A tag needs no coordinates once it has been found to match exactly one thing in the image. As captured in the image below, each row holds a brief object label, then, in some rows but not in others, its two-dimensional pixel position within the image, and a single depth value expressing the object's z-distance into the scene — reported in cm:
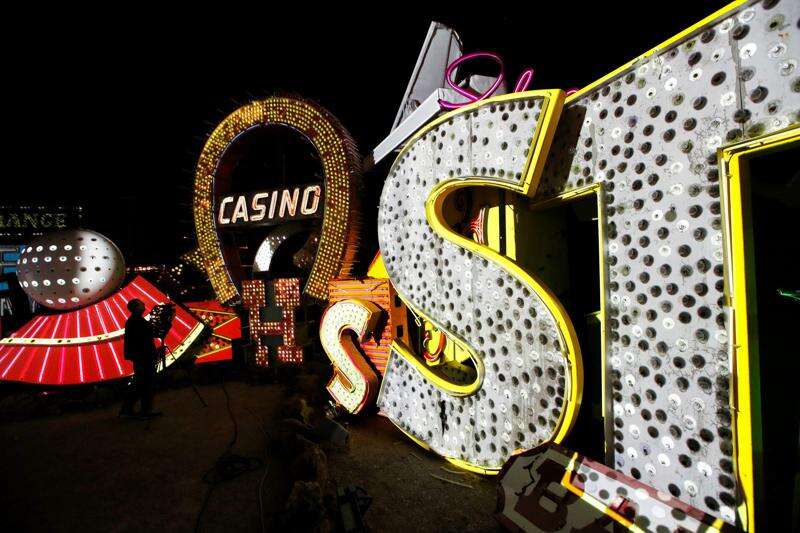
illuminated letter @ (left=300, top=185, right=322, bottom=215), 721
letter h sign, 738
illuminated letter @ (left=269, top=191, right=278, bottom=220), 773
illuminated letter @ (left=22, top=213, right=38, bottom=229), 1243
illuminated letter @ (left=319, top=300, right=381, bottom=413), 500
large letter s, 285
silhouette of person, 554
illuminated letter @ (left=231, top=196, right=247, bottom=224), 795
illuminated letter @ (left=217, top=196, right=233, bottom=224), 807
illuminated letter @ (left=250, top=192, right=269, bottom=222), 780
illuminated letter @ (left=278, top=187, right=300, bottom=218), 749
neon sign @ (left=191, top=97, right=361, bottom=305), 666
